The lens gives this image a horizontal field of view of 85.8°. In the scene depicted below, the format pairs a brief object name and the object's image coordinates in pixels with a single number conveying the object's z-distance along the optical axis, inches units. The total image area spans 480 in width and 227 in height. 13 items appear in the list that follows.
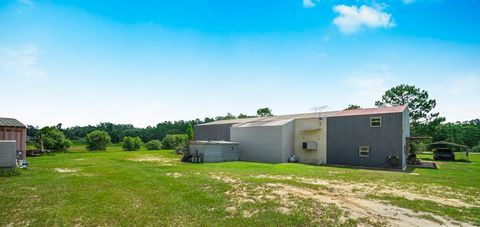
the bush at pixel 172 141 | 1617.9
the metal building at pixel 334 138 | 693.9
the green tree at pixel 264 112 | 2117.4
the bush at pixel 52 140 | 1190.0
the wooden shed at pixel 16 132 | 582.9
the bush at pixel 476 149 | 1901.1
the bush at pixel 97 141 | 1472.1
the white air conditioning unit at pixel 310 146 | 815.7
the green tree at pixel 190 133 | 1333.3
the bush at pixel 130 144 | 1545.3
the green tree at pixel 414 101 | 1360.7
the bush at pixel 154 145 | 1645.3
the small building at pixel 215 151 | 798.5
